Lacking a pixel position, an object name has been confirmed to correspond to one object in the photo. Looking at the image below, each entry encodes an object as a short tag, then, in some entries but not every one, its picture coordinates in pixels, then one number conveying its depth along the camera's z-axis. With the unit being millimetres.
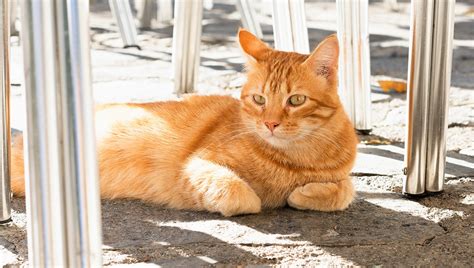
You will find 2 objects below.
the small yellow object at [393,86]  2761
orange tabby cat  2173
